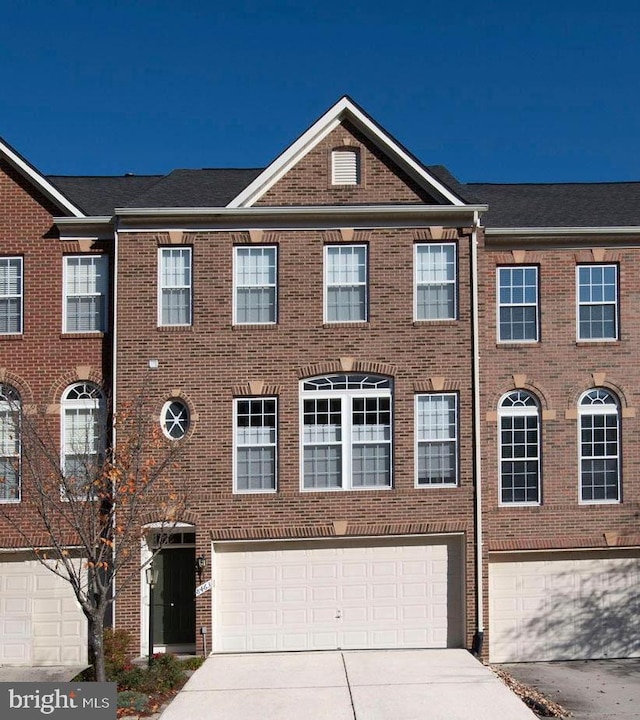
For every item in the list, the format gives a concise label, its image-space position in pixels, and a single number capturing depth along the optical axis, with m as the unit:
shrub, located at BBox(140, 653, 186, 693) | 14.70
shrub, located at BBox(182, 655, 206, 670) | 16.05
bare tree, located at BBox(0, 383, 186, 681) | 13.75
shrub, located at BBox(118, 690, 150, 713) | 13.65
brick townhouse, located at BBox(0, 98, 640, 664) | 17.61
